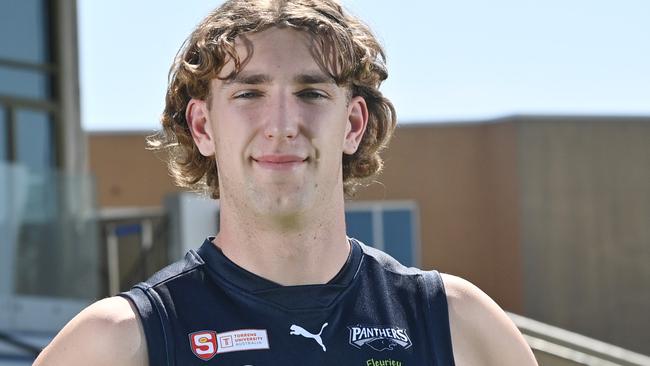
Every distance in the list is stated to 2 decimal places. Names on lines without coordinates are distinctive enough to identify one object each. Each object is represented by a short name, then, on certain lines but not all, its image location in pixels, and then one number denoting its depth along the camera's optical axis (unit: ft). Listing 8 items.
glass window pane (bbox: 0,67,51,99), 36.17
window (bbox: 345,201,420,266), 72.54
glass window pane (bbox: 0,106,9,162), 35.06
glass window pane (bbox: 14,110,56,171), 36.45
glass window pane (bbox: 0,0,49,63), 36.37
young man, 7.46
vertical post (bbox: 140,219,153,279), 49.72
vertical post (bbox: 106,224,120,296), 45.22
